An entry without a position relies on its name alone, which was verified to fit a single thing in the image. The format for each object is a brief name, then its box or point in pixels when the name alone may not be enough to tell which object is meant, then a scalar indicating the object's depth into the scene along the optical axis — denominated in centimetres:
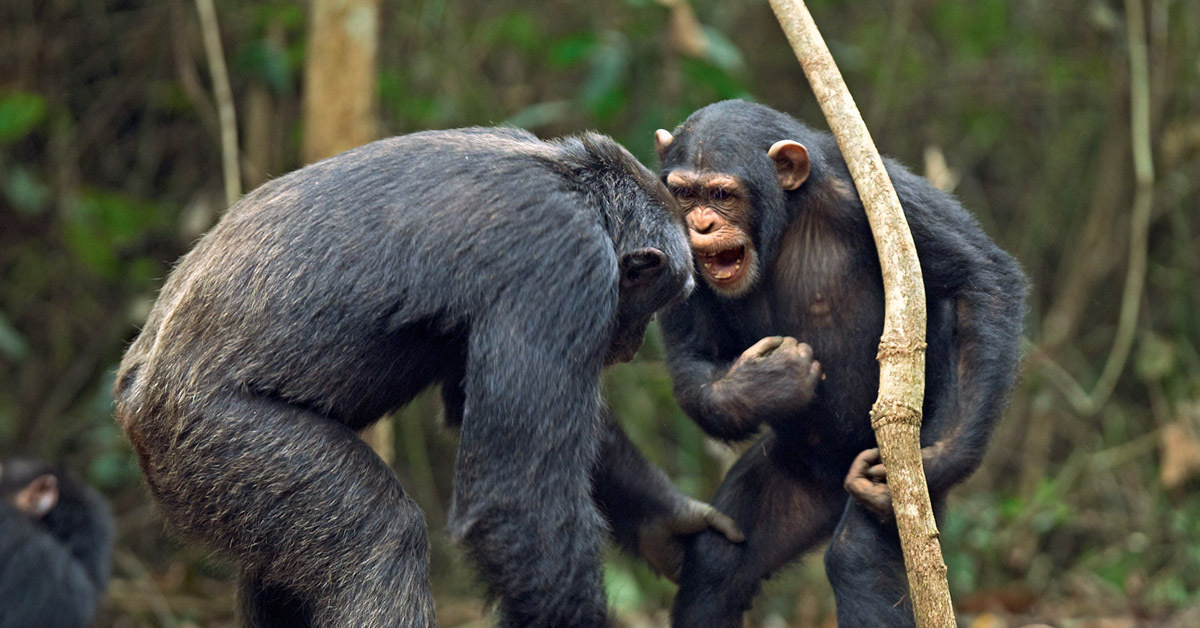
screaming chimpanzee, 732
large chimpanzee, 616
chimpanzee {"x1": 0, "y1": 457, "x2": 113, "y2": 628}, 1183
